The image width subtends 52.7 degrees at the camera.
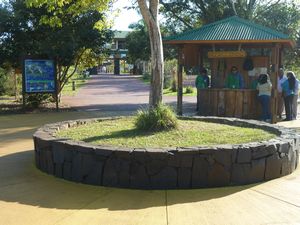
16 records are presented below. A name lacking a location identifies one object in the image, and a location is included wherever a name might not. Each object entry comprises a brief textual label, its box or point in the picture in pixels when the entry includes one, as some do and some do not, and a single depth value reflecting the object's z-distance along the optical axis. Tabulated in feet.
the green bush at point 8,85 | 56.37
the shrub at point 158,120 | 18.15
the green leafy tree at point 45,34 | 37.02
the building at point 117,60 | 180.47
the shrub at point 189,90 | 62.98
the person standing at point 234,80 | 33.54
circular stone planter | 14.20
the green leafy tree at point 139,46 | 54.96
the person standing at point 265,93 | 30.94
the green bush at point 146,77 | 111.12
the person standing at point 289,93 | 32.40
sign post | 36.70
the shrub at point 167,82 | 73.47
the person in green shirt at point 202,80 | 36.35
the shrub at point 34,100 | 39.60
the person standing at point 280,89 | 32.53
